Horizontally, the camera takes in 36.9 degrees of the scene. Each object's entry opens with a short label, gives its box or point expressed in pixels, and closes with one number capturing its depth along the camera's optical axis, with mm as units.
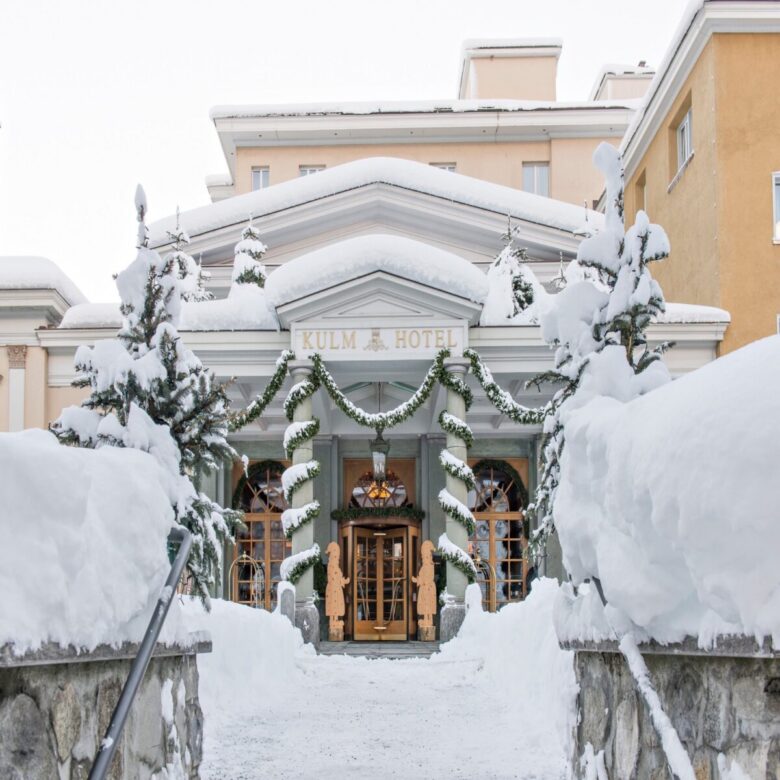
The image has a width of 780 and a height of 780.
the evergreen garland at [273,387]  17984
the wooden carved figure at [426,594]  20266
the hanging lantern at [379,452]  19781
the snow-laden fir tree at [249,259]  23094
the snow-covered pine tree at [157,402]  6688
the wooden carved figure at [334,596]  20797
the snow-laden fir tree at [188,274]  22547
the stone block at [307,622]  18109
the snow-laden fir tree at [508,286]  19906
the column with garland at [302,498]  18234
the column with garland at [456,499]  18234
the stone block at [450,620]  17969
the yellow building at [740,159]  21750
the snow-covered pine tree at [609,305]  6086
